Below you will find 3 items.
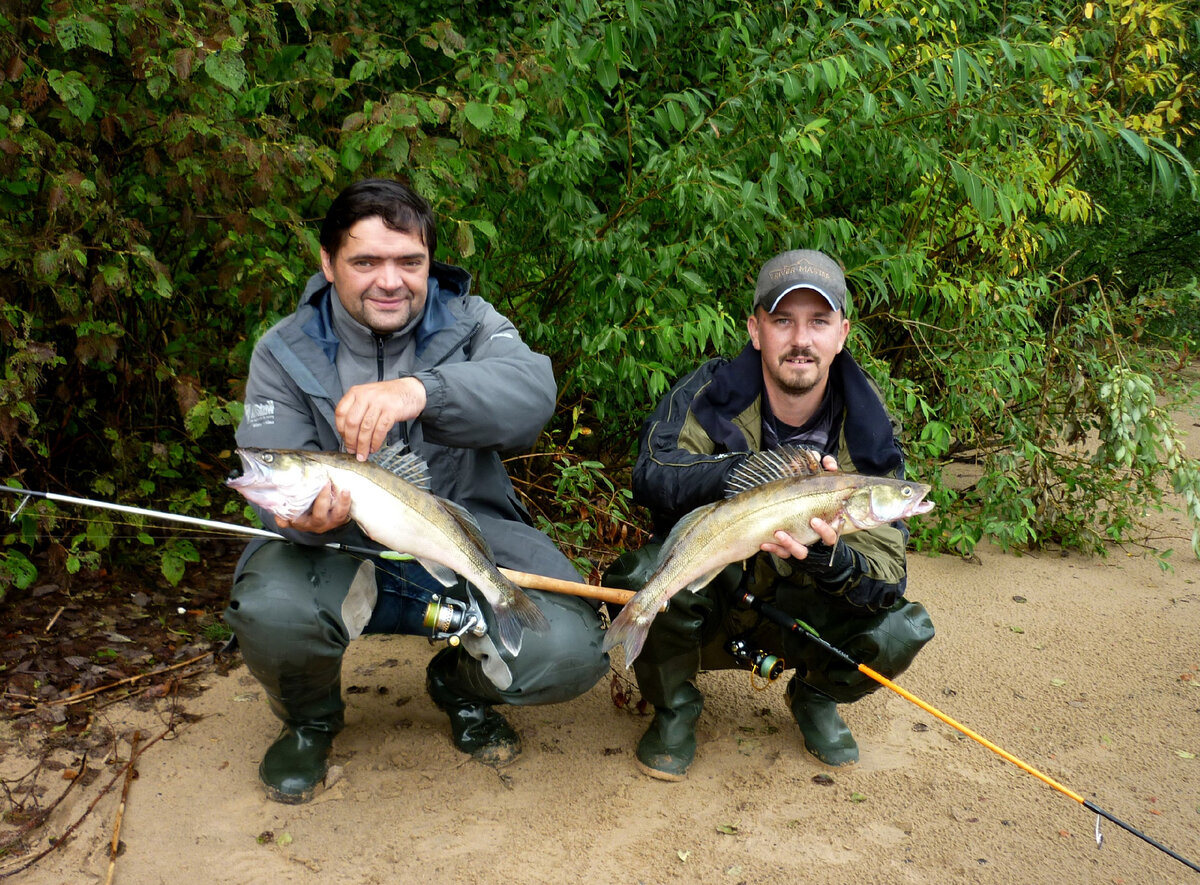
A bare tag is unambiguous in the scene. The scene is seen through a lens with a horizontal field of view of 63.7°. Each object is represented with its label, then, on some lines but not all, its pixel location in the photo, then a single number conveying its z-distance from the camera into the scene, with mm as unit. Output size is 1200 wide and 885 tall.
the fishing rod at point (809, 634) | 2931
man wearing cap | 3305
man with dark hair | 2994
